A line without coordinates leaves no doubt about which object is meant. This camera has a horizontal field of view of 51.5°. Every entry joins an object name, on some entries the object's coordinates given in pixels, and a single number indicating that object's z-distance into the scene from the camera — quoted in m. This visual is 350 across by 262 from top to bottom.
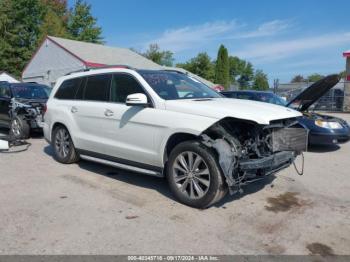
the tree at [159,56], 61.78
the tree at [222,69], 52.66
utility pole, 24.81
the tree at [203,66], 53.25
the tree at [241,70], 100.19
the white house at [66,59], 26.84
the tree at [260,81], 84.29
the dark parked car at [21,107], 10.02
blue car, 7.46
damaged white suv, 4.56
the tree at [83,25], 46.34
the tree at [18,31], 40.41
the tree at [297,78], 109.71
